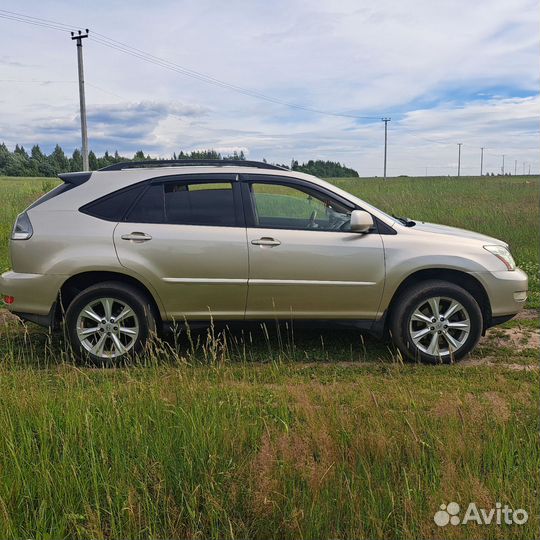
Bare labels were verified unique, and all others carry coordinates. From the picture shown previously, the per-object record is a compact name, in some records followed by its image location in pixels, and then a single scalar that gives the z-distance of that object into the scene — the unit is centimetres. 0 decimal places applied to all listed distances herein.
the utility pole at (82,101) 2322
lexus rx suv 459
